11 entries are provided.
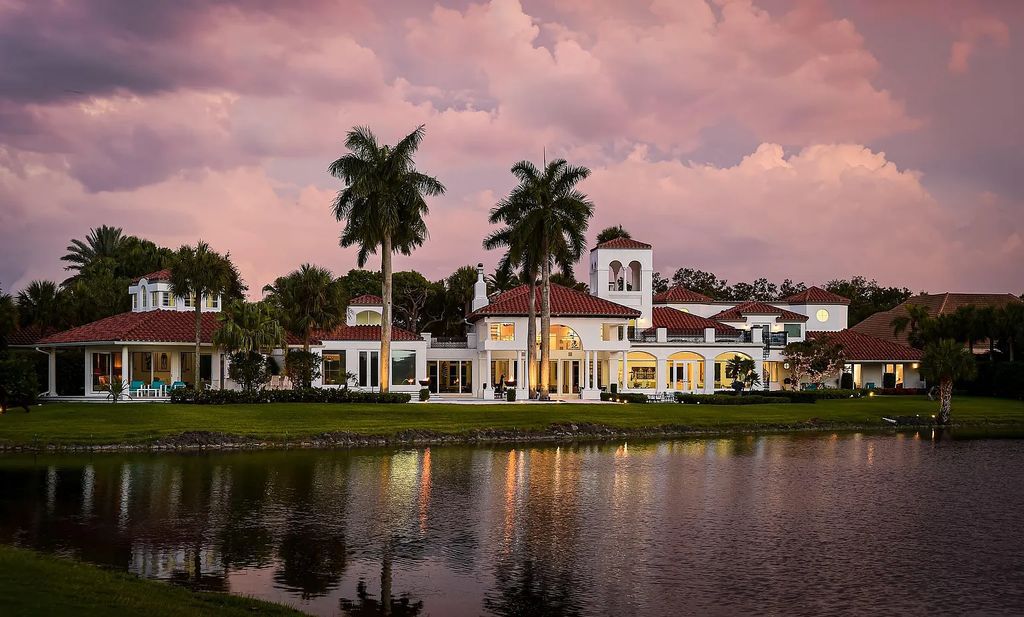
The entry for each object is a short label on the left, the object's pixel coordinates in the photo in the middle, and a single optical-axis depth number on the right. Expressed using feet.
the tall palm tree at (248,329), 163.63
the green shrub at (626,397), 187.11
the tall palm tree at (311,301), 174.60
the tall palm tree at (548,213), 186.50
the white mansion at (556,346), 183.32
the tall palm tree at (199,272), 165.58
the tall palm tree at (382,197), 180.96
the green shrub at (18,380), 145.48
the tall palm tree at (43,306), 198.29
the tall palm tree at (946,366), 173.27
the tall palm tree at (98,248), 270.26
